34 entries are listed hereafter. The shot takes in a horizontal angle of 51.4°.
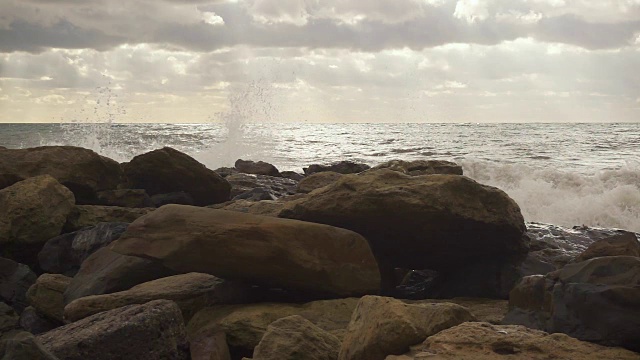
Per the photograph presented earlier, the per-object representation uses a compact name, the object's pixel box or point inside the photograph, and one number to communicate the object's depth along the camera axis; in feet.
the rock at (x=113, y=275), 17.52
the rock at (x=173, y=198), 29.22
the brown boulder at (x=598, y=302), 10.61
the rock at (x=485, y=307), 16.66
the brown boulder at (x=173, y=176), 30.76
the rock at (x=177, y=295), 15.20
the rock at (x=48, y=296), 17.83
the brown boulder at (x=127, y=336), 11.86
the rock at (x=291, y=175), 55.07
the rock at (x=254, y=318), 14.49
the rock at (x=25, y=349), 9.78
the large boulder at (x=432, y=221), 18.39
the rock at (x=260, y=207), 20.85
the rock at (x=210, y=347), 13.29
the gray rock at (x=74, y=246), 21.47
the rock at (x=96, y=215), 24.07
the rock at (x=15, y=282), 20.26
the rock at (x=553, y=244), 20.34
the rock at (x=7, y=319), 17.66
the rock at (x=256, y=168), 55.11
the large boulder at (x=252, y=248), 16.34
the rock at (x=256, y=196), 29.79
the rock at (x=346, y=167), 48.39
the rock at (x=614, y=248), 16.81
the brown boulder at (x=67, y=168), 27.45
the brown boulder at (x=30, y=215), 22.49
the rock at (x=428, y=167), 33.01
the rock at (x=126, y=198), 28.43
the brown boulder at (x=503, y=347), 10.05
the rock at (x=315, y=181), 30.78
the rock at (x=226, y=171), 50.46
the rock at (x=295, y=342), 11.64
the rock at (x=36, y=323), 17.75
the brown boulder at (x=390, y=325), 10.76
